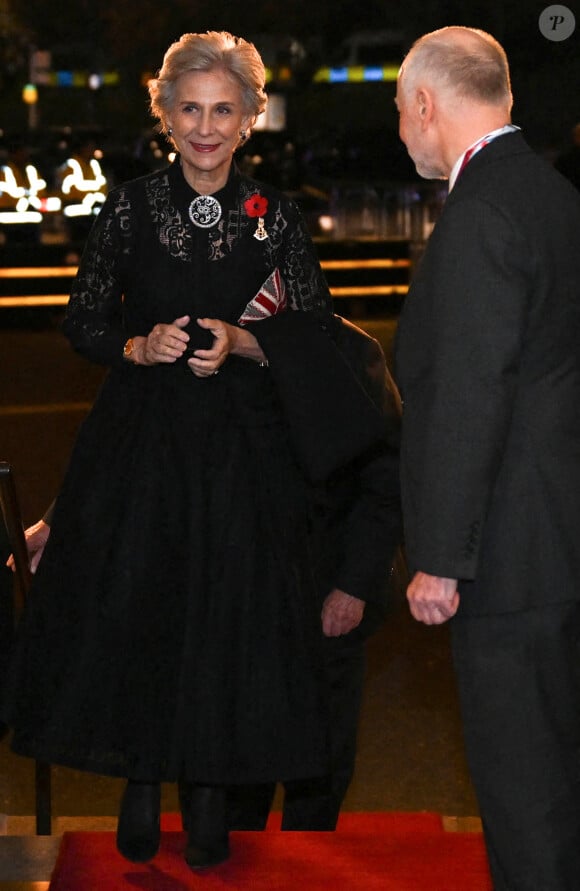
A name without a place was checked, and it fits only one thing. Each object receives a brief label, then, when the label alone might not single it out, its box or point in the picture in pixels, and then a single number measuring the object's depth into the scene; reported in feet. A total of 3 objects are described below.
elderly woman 10.64
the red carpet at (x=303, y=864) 10.68
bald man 8.82
